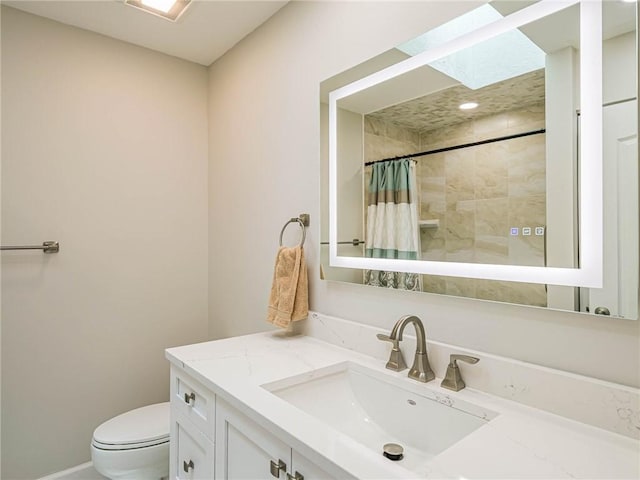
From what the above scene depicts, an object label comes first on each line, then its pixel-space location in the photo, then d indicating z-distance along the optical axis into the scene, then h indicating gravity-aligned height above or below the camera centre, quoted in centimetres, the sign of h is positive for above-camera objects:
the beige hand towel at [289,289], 158 -20
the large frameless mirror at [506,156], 84 +23
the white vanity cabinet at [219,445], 87 -55
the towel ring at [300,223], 168 +8
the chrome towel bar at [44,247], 182 -1
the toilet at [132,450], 166 -90
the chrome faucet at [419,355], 110 -33
